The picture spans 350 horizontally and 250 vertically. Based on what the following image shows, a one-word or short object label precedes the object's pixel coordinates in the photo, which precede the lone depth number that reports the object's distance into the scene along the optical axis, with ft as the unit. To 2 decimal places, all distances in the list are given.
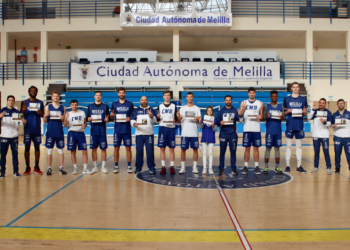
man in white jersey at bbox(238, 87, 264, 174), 23.84
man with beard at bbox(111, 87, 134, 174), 24.25
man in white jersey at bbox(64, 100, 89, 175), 24.11
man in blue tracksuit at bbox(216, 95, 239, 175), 23.27
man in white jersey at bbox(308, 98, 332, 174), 24.16
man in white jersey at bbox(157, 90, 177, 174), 23.99
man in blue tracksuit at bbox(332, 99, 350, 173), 23.81
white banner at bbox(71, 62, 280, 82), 61.57
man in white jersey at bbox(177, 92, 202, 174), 23.62
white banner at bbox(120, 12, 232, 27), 61.11
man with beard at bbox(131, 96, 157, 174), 24.12
